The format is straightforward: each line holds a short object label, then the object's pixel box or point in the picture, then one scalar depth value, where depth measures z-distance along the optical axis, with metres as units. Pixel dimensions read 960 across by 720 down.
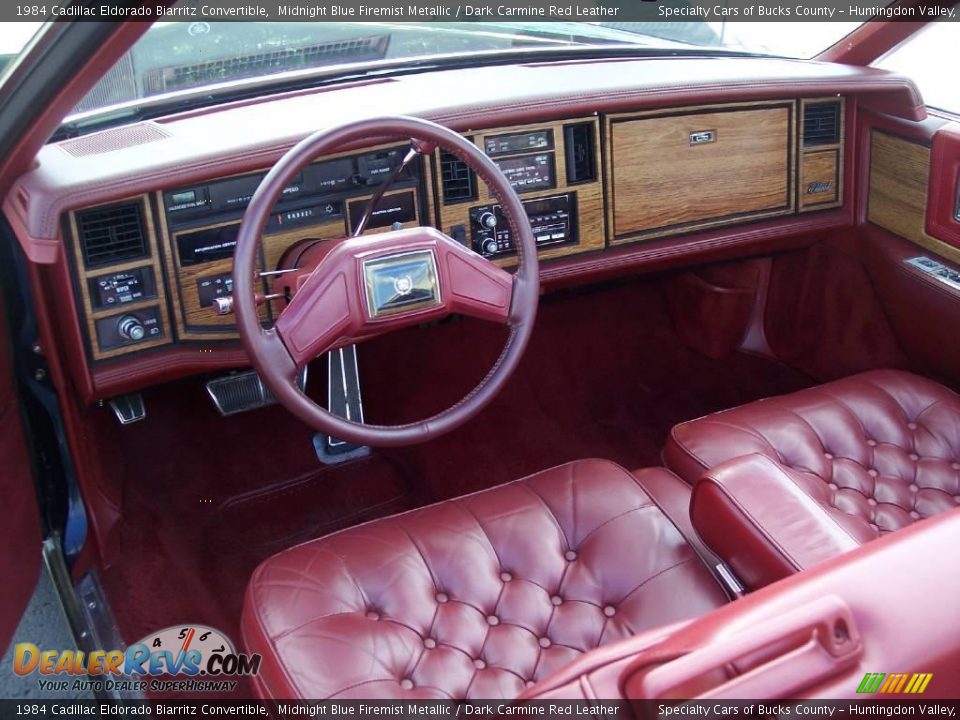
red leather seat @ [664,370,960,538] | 1.82
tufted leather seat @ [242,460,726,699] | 1.43
